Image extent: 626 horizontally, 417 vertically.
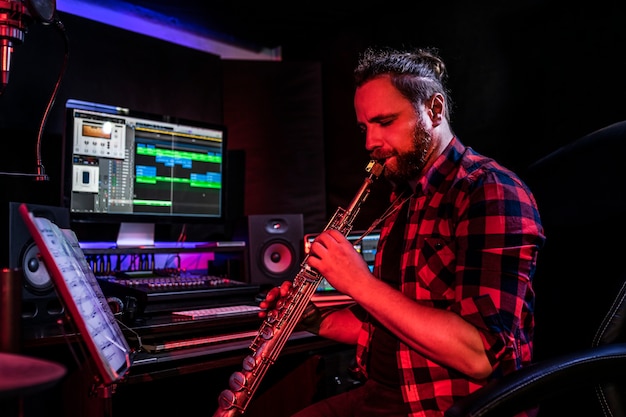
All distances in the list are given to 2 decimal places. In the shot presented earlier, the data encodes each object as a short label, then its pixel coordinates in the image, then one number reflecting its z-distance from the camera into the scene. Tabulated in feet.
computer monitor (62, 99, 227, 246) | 6.74
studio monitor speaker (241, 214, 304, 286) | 7.87
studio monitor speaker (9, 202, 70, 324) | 5.10
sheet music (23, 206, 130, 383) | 3.29
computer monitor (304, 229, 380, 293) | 7.58
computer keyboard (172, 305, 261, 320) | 5.52
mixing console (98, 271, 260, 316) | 5.57
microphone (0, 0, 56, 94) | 5.23
